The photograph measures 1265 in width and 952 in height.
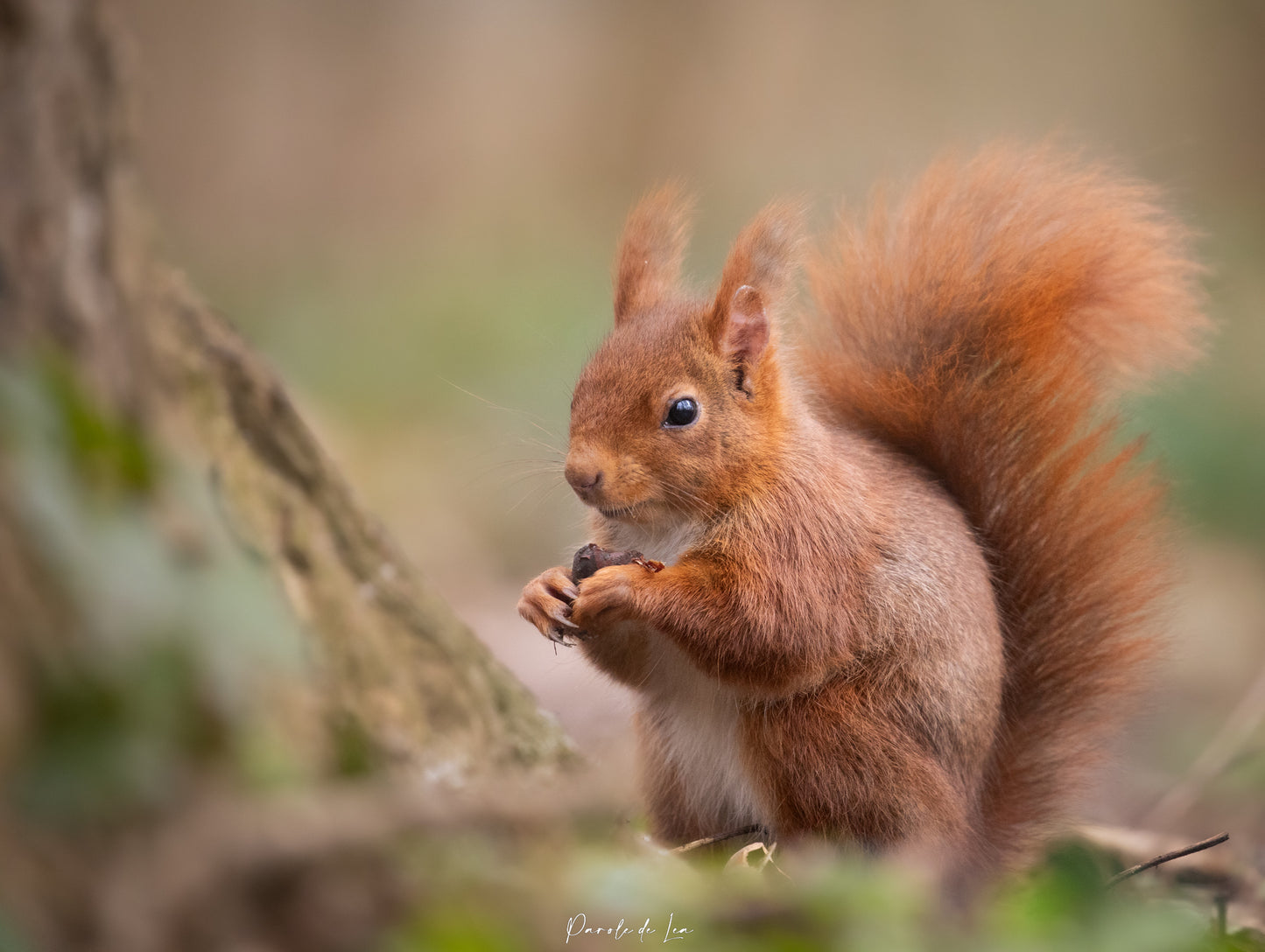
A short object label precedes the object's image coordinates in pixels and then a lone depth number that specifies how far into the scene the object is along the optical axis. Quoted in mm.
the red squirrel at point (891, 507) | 4760
